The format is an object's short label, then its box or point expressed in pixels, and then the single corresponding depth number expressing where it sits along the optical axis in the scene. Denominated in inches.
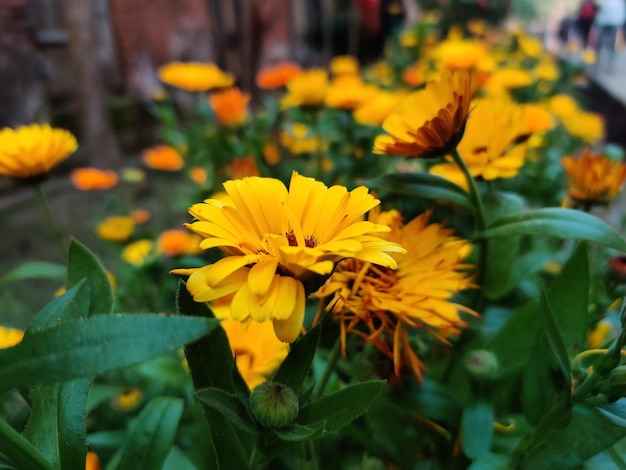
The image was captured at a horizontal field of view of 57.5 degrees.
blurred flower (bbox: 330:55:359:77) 60.6
